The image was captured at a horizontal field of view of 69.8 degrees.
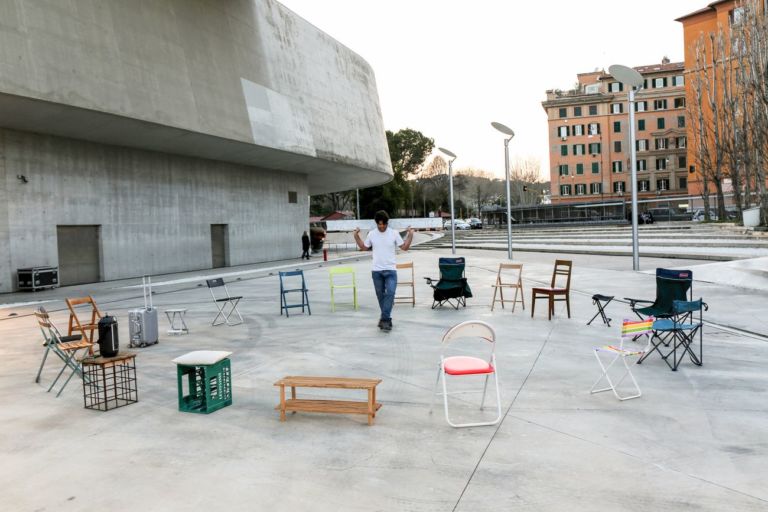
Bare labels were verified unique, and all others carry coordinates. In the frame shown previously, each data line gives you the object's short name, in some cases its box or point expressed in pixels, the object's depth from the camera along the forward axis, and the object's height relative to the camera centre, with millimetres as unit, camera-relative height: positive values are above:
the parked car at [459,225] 57000 +863
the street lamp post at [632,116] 15391 +3429
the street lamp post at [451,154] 28031 +4040
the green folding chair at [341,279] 11425 -1407
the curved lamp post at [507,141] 22297 +3869
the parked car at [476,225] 55031 +758
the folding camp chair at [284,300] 10759 -1206
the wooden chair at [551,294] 9477 -1114
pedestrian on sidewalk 30906 -348
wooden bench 4707 -1450
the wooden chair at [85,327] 7221 -1105
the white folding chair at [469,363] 4680 -1159
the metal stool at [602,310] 8516 -1320
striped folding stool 5281 -1214
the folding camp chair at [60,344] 5988 -1140
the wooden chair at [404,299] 12039 -1482
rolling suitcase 8305 -1241
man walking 8617 -328
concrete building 15344 +3947
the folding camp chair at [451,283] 10906 -990
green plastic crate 5121 -1414
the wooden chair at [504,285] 10734 -1039
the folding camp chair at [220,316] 10125 -1440
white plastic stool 9227 -1491
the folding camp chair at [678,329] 6250 -1184
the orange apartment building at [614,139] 65562 +10816
